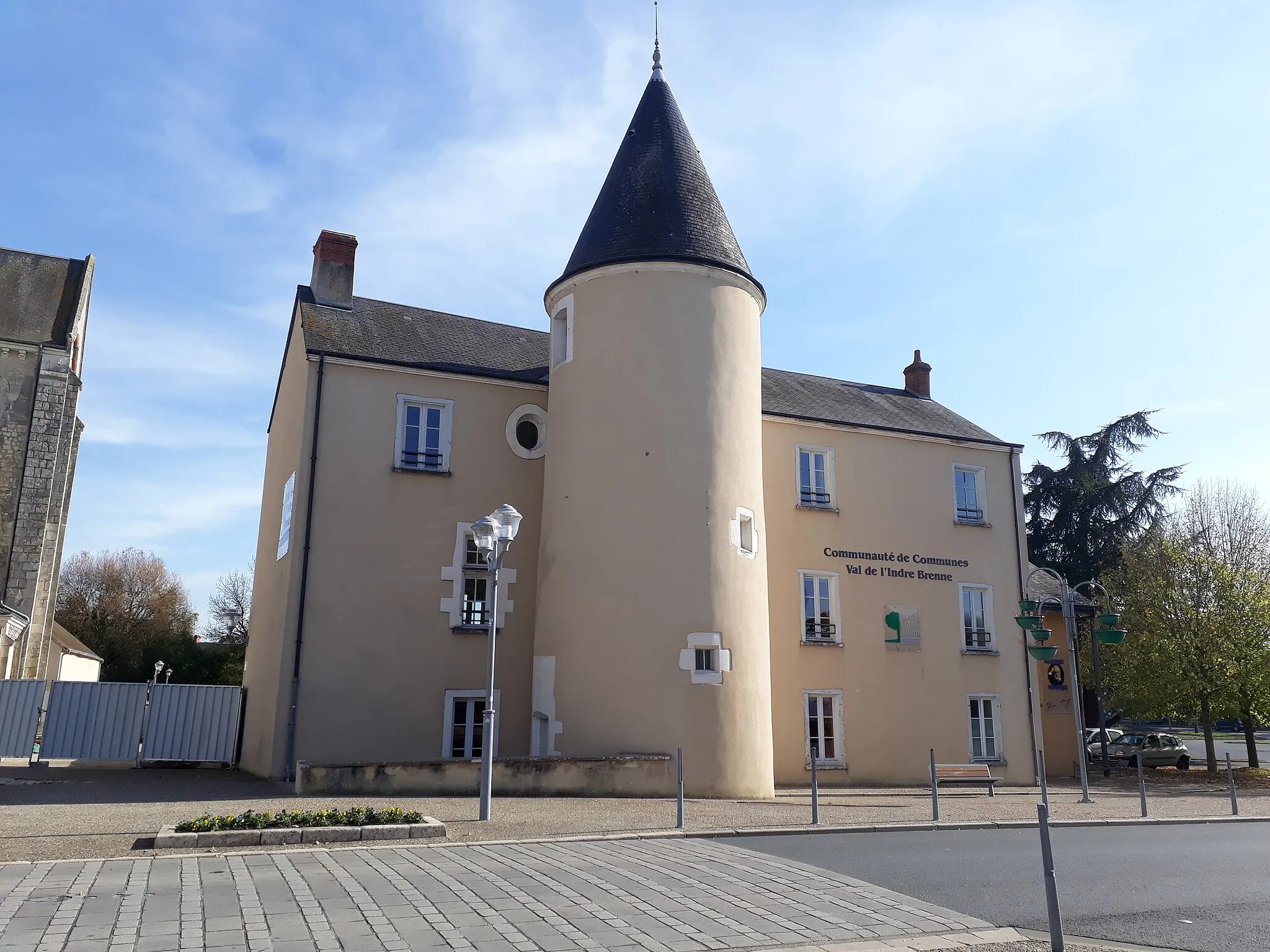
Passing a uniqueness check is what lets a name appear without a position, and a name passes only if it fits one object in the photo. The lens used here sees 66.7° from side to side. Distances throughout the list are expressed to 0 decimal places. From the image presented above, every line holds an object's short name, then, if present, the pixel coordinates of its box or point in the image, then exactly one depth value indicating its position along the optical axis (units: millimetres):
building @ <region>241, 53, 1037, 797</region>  16672
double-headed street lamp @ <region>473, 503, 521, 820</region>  11875
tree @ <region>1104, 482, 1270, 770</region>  25688
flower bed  9125
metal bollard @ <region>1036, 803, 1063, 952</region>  5969
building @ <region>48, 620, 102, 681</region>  34562
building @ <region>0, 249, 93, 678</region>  28672
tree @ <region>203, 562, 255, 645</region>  59281
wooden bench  18984
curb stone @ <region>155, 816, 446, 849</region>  8750
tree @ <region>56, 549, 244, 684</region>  44438
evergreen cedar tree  37781
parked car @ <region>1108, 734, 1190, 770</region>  29516
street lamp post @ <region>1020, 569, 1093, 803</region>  17188
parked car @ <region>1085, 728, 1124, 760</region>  30391
